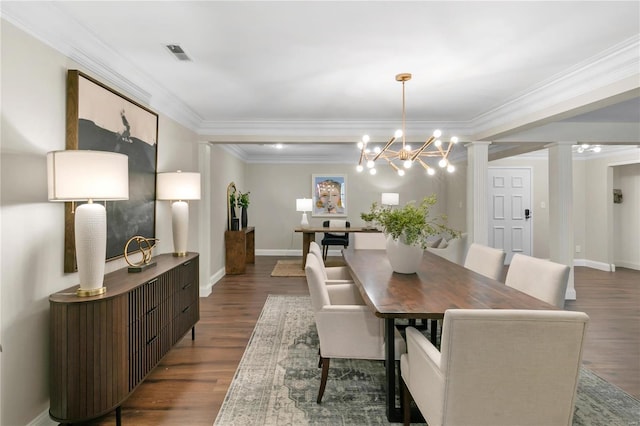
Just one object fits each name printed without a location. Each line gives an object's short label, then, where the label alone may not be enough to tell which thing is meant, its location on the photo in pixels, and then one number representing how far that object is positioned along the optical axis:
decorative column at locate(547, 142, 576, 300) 4.40
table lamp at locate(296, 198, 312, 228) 6.81
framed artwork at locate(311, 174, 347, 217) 7.83
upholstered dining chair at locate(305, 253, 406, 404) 2.02
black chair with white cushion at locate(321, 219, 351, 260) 6.61
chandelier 2.75
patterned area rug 1.96
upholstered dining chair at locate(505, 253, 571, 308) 2.04
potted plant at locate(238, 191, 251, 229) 6.34
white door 7.08
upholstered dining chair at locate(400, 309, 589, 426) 1.23
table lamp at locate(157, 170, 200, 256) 3.01
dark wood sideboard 1.69
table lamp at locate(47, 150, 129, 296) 1.69
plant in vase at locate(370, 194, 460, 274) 2.46
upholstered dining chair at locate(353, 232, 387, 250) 4.21
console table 5.80
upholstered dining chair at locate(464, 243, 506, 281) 2.73
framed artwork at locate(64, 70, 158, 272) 2.00
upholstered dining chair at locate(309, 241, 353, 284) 3.21
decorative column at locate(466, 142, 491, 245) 4.55
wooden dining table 1.73
